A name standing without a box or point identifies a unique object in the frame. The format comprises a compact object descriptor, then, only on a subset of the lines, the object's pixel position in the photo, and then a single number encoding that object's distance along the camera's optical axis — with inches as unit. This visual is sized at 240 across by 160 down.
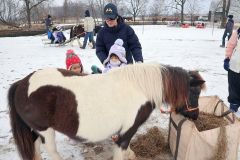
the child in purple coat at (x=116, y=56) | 110.1
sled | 433.7
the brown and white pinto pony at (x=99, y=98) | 81.0
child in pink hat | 131.3
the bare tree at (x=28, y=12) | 864.7
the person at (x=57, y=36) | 429.9
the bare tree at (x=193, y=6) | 1845.1
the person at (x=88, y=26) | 388.8
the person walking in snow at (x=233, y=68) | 137.6
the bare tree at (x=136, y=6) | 1855.7
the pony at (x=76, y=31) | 434.9
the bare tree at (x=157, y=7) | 2110.0
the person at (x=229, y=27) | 416.6
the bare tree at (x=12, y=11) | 1232.2
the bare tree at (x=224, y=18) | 961.2
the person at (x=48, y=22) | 589.3
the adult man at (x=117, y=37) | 118.6
